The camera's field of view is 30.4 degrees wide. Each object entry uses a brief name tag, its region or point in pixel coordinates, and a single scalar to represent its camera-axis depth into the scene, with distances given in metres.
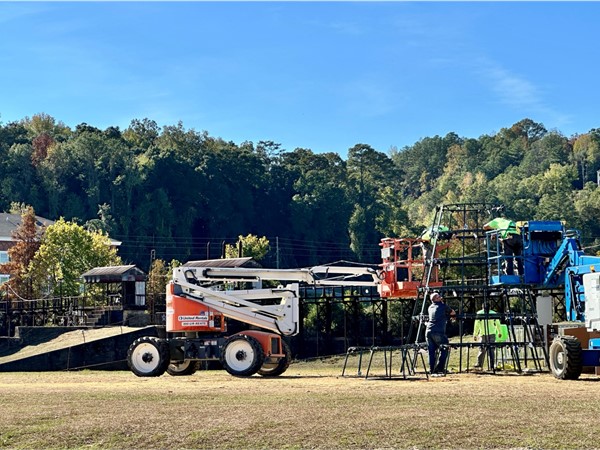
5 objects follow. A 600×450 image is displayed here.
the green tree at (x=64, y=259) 79.69
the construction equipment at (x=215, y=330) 29.64
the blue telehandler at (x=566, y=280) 26.39
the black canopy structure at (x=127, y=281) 62.35
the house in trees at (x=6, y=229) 105.31
